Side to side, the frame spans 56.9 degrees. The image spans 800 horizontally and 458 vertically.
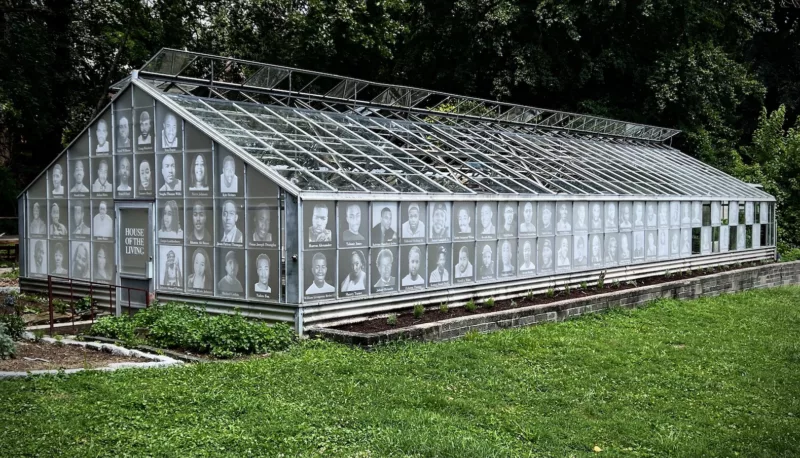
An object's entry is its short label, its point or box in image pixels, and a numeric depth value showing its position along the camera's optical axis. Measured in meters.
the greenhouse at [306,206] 13.14
